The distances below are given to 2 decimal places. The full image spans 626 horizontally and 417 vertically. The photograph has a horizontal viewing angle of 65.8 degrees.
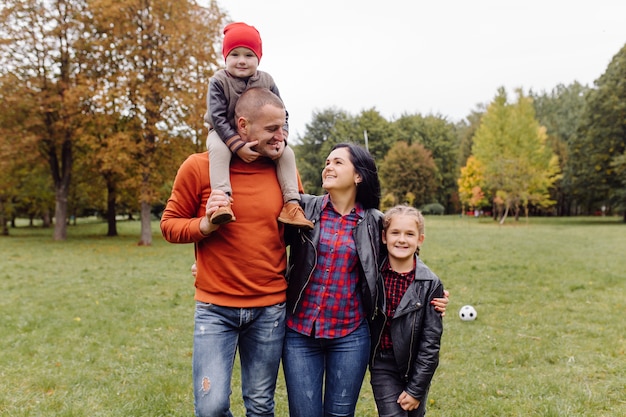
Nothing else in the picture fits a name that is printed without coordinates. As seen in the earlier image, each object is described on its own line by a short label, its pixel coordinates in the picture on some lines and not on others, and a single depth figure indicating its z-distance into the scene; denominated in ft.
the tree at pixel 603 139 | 111.45
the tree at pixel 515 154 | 114.01
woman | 8.77
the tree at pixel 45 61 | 64.59
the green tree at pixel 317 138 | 171.22
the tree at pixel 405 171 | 154.40
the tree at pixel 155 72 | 59.62
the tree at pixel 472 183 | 131.85
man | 8.12
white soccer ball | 24.25
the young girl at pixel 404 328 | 8.99
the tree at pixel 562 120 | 153.38
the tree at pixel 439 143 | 183.97
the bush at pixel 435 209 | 176.96
